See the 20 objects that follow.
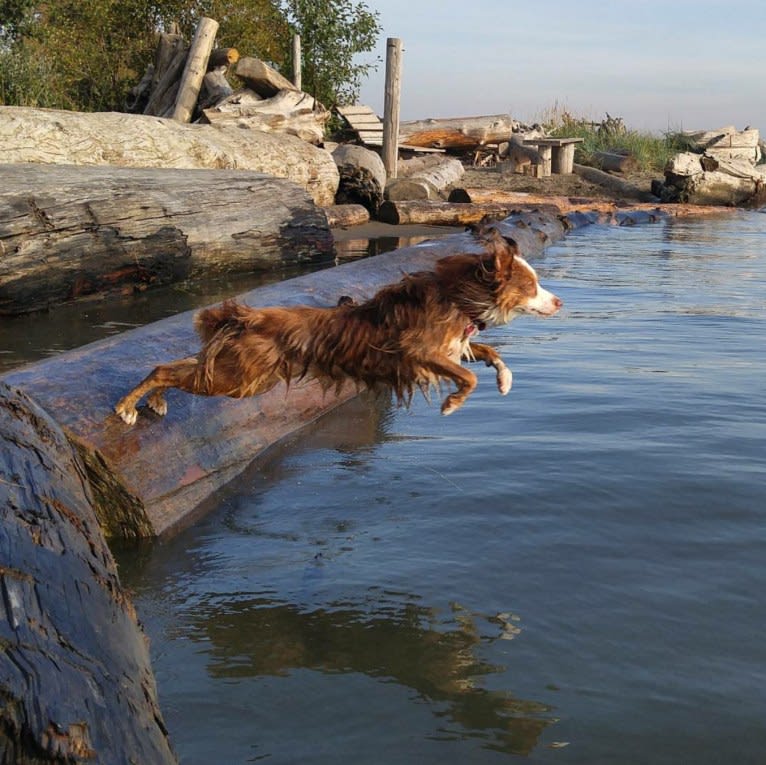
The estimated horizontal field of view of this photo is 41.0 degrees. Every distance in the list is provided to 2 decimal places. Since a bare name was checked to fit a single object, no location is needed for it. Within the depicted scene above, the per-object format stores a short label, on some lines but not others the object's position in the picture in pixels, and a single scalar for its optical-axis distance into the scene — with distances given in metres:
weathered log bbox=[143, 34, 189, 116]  23.83
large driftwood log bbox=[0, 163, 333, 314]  10.40
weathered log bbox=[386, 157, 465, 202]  24.38
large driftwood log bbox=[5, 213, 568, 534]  5.25
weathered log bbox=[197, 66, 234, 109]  22.89
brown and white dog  5.43
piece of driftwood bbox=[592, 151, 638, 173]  34.56
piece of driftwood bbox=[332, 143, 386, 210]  21.88
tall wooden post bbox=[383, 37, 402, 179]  25.19
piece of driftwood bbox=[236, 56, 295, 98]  22.75
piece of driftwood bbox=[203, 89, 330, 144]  20.95
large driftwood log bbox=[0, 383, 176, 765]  2.36
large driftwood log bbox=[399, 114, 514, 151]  33.03
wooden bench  31.42
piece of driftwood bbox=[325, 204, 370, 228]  20.09
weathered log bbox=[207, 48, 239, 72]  23.86
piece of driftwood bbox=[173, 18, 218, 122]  22.59
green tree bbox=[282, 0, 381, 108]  31.45
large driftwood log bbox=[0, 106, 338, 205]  14.07
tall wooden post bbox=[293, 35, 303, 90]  27.56
